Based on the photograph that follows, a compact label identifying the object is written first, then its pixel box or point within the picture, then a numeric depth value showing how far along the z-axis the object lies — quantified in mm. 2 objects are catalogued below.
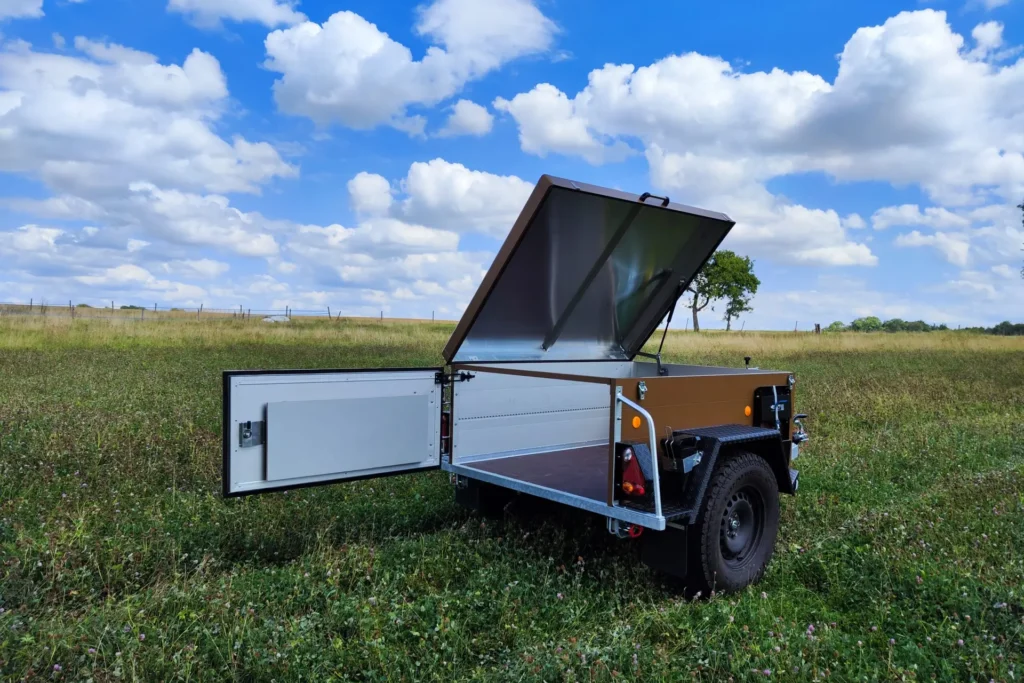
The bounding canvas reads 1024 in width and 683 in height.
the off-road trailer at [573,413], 3918
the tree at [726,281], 53531
